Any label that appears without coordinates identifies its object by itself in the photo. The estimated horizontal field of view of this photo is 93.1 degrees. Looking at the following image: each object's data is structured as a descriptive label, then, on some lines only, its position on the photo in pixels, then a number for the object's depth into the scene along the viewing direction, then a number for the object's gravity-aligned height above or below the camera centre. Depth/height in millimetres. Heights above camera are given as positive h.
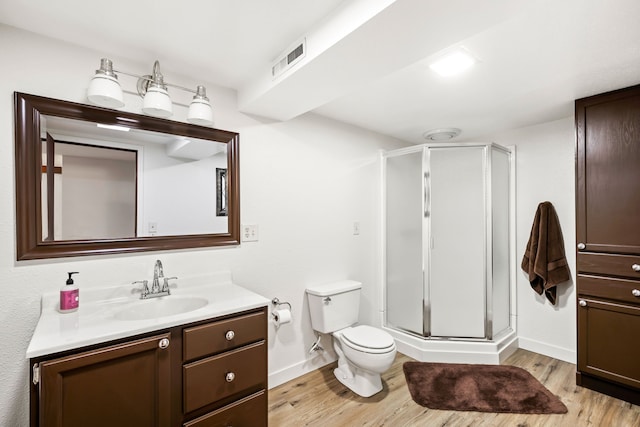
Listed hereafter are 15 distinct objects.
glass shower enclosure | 2717 -259
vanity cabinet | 1072 -672
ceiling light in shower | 3020 +825
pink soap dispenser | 1406 -382
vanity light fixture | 1416 +617
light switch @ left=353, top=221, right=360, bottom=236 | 2852 -124
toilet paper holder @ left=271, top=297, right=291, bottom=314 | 2226 -649
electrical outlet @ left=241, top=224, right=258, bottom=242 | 2123 -121
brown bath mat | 2020 -1277
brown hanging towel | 2602 -359
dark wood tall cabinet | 2016 -200
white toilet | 2084 -902
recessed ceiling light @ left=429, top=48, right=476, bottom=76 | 1644 +863
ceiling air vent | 1475 +813
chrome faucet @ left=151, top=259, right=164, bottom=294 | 1706 -339
